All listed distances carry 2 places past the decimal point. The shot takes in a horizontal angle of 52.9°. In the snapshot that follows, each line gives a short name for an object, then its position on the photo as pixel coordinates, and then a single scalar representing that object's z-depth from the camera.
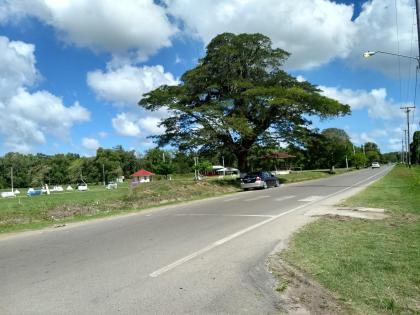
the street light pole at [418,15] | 16.68
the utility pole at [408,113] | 78.55
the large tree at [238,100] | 33.94
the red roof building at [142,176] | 92.03
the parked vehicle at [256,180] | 33.47
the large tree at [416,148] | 97.19
